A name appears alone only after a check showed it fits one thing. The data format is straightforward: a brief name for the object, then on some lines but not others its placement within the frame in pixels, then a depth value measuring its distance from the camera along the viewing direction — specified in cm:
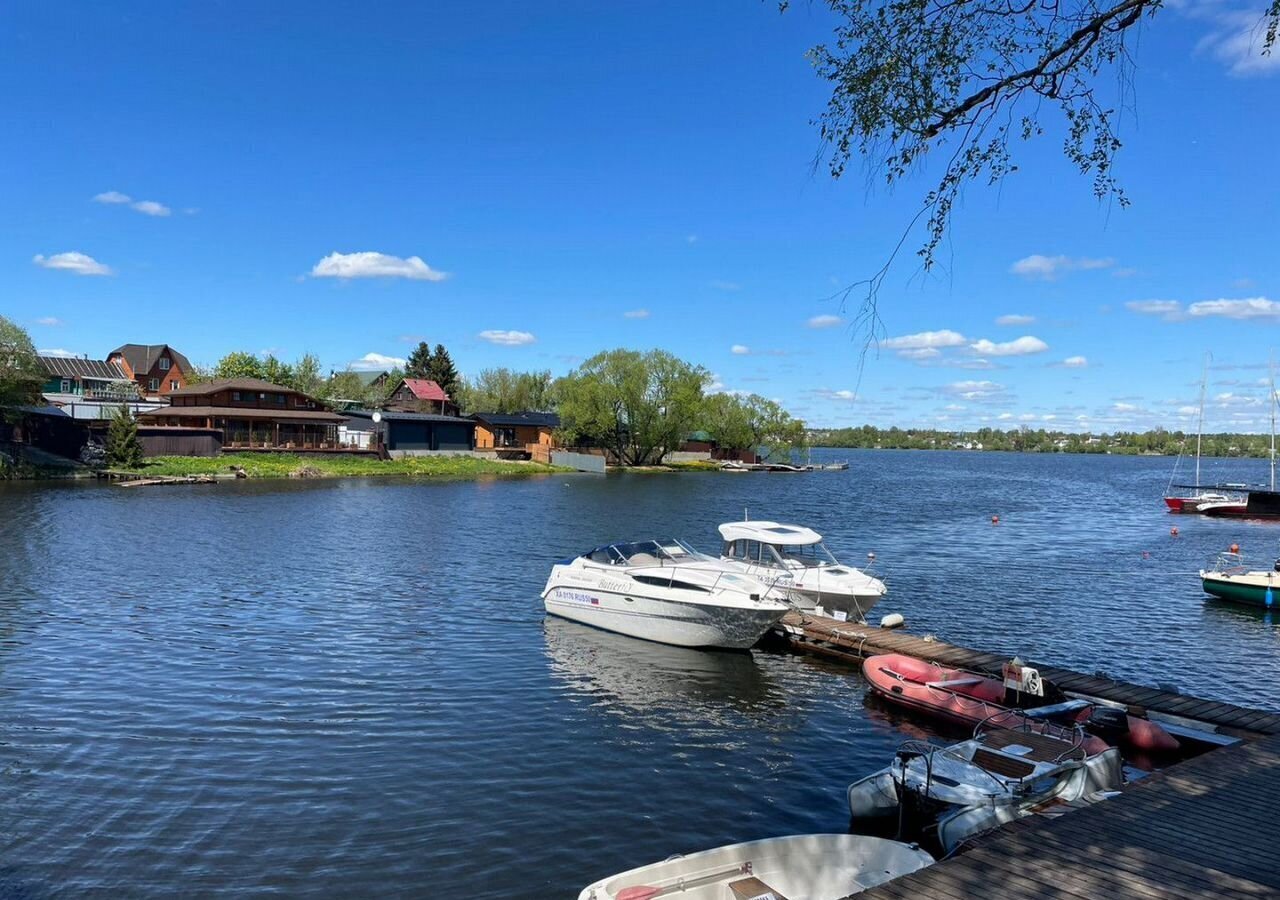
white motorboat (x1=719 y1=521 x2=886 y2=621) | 2789
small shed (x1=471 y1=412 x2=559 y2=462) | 11705
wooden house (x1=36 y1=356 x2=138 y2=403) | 10544
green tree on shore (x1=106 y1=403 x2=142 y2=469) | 7519
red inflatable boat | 1639
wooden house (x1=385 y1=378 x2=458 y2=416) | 12556
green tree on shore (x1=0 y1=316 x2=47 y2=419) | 7100
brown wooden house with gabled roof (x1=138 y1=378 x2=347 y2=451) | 9025
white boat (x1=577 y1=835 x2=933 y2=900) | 944
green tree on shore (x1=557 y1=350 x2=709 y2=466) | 11631
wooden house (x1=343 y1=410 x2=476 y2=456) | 10331
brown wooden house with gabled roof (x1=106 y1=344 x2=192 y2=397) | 12606
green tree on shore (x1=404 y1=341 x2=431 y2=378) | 15152
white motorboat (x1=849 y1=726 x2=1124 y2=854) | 1209
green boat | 3306
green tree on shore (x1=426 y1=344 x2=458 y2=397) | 14788
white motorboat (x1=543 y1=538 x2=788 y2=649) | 2384
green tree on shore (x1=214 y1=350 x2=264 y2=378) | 12644
